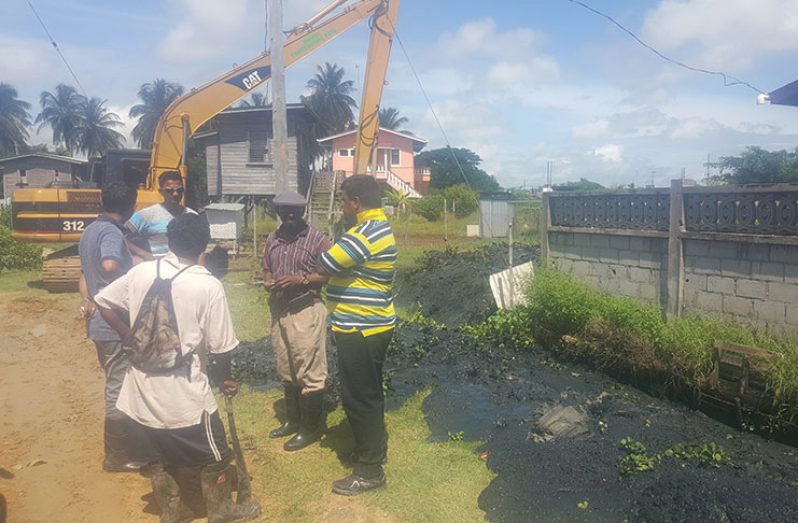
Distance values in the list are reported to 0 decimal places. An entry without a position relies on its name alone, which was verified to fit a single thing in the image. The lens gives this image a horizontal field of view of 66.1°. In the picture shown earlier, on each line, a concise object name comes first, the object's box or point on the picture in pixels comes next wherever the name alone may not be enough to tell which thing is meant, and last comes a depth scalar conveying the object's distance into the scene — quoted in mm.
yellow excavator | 11969
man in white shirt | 3199
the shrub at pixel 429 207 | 31503
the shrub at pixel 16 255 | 15203
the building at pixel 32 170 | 37375
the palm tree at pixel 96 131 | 57688
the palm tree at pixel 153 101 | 54594
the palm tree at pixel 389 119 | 57688
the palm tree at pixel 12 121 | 57438
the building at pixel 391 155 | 40594
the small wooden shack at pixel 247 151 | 23438
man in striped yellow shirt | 3766
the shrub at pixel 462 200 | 32656
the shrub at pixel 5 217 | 19719
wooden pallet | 4777
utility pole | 9438
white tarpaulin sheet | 8289
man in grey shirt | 4172
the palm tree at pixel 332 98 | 54500
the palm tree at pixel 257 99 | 47972
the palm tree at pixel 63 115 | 58469
